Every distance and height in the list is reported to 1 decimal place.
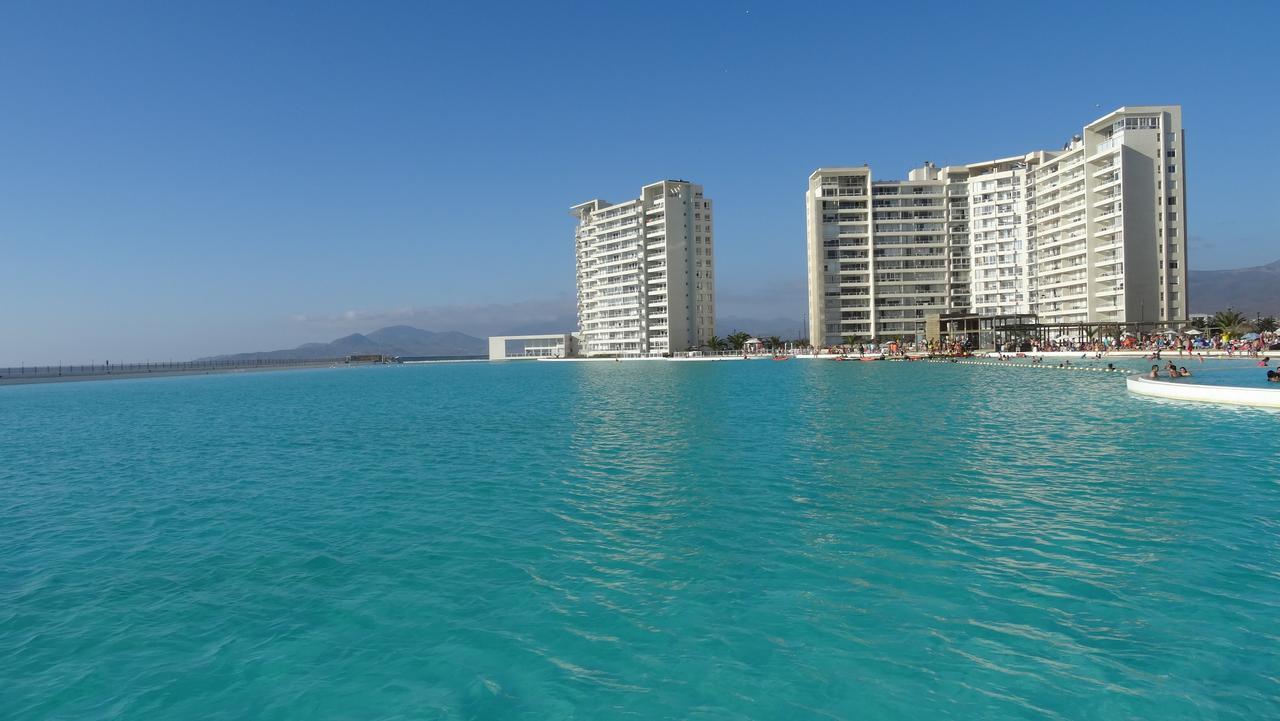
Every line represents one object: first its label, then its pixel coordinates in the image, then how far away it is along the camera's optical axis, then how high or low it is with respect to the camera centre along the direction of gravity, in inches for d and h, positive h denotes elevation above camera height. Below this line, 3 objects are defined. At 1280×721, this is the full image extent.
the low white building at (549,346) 7066.9 +95.2
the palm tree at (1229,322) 3400.6 +90.6
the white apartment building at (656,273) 5979.3 +707.1
